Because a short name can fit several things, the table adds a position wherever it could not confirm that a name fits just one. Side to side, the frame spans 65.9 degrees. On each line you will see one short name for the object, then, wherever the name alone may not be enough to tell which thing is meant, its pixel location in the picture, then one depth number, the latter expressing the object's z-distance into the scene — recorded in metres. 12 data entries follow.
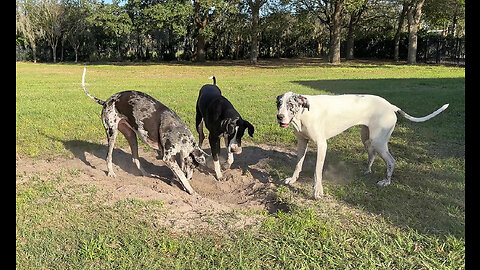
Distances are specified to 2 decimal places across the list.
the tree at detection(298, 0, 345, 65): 31.39
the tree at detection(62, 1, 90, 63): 45.00
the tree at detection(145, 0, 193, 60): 33.75
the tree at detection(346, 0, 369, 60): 35.68
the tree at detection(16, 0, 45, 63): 42.47
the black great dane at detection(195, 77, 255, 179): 5.45
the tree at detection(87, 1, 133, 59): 36.69
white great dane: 4.81
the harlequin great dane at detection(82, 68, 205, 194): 5.26
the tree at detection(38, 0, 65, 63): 44.09
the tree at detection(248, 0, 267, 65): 32.84
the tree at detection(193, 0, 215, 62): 36.59
